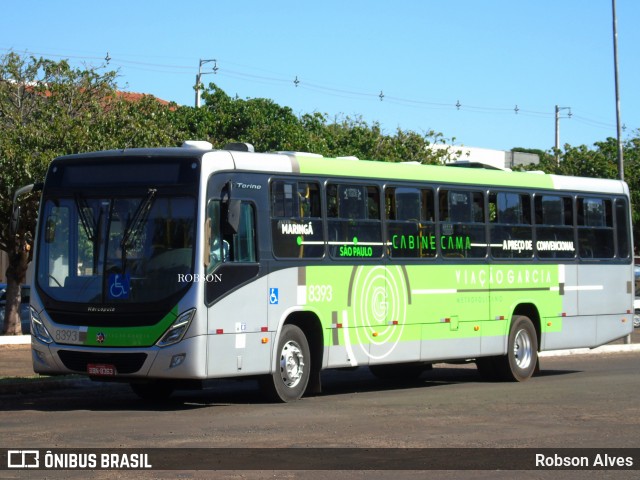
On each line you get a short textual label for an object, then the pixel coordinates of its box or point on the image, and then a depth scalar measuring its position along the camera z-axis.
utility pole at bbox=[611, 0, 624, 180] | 33.25
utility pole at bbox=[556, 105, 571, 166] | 84.62
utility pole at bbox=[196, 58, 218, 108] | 65.09
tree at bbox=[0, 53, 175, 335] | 28.75
